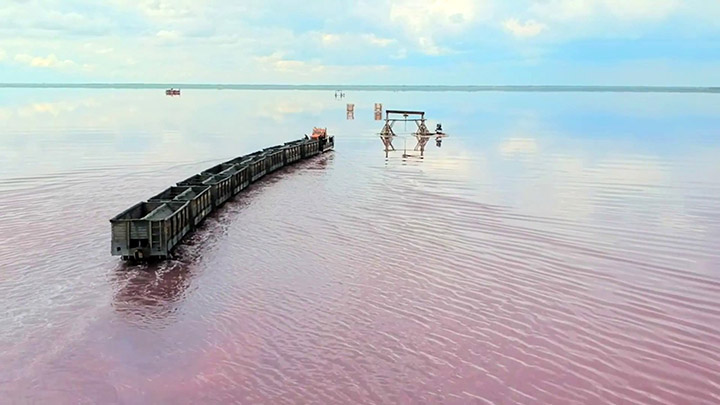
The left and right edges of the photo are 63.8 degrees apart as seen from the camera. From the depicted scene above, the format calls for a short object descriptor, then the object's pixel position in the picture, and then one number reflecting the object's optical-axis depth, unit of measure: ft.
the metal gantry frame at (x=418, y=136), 194.56
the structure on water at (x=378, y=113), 351.87
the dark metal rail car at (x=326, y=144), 184.26
